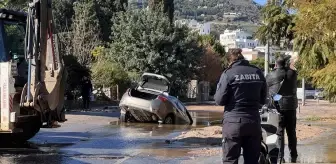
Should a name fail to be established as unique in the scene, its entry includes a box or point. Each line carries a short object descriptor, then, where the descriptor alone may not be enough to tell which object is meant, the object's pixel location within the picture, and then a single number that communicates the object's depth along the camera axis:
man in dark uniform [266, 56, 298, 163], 10.27
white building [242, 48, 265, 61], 122.54
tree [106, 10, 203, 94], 42.47
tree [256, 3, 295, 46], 30.17
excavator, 11.88
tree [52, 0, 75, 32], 55.98
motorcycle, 8.70
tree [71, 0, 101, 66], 44.16
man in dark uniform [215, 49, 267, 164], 7.13
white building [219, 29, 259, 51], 194.18
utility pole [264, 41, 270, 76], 35.09
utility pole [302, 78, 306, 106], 42.36
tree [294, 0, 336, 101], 14.93
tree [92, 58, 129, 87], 38.47
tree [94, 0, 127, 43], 55.44
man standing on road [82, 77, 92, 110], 30.46
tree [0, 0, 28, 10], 21.37
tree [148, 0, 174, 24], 44.21
